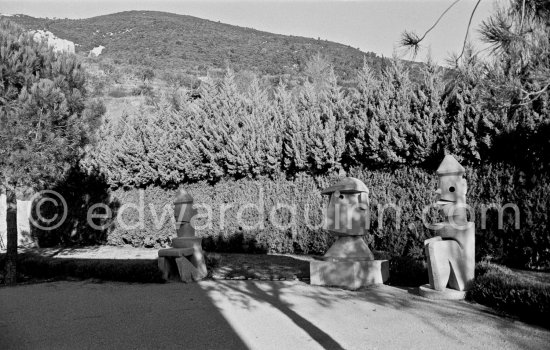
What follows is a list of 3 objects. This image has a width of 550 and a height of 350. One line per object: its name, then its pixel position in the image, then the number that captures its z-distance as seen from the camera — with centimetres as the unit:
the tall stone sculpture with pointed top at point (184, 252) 934
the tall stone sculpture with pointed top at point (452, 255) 693
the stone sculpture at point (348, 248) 804
